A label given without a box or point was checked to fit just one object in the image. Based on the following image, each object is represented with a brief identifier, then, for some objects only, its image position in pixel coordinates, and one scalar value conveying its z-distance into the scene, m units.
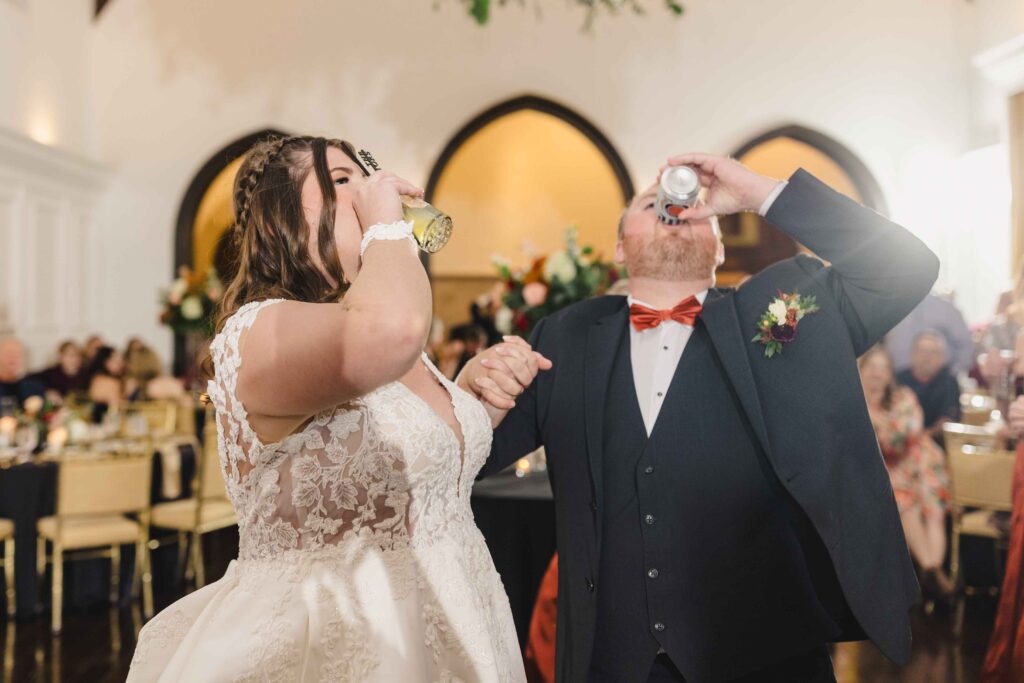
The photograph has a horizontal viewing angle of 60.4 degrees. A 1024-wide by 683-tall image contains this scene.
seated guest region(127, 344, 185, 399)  7.65
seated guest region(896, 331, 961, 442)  5.67
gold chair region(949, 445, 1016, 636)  4.58
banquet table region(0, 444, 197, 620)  4.79
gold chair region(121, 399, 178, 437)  6.75
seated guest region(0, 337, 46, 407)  6.34
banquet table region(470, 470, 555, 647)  3.31
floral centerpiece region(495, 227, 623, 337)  4.27
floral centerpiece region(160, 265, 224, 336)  7.08
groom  1.88
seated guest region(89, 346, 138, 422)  6.91
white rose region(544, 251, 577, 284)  4.25
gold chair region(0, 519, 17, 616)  4.77
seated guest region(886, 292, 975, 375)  6.20
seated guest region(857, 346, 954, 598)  4.99
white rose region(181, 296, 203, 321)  7.07
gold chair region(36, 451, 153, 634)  4.67
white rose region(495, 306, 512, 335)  4.46
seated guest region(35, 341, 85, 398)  7.31
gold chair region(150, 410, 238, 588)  5.26
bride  1.26
